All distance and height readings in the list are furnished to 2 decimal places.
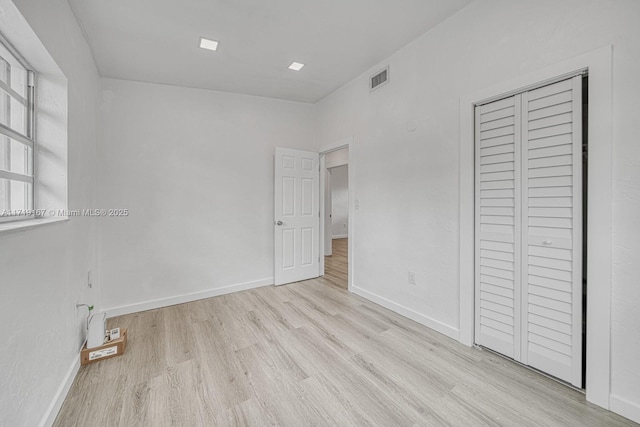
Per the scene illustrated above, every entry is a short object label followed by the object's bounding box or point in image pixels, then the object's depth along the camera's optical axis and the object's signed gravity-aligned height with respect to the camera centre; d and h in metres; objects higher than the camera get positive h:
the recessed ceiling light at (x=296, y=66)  2.91 +1.64
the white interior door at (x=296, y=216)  3.79 -0.05
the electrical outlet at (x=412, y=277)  2.63 -0.64
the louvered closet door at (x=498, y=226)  1.91 -0.09
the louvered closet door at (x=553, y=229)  1.62 -0.09
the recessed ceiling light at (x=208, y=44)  2.40 +1.57
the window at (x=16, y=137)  1.35 +0.39
